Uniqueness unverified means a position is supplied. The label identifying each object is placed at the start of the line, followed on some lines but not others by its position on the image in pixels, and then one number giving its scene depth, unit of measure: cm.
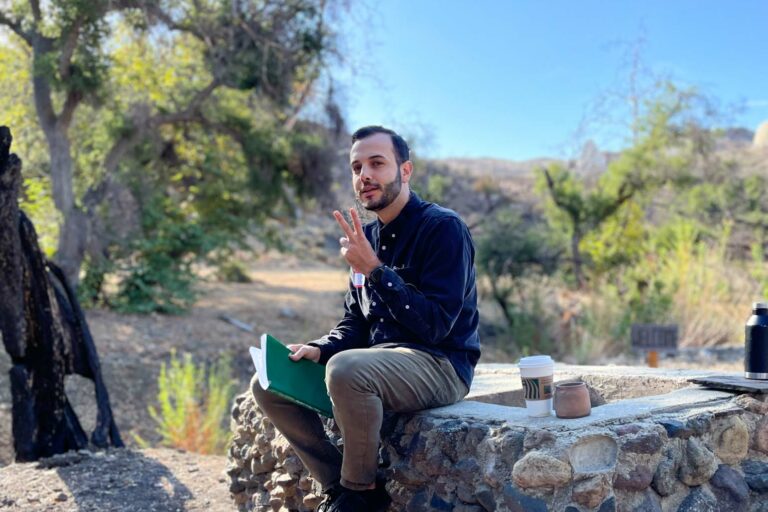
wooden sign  753
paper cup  298
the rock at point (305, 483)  357
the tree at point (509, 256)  1174
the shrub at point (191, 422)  652
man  296
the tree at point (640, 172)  1387
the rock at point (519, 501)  270
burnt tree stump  491
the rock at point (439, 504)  301
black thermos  344
